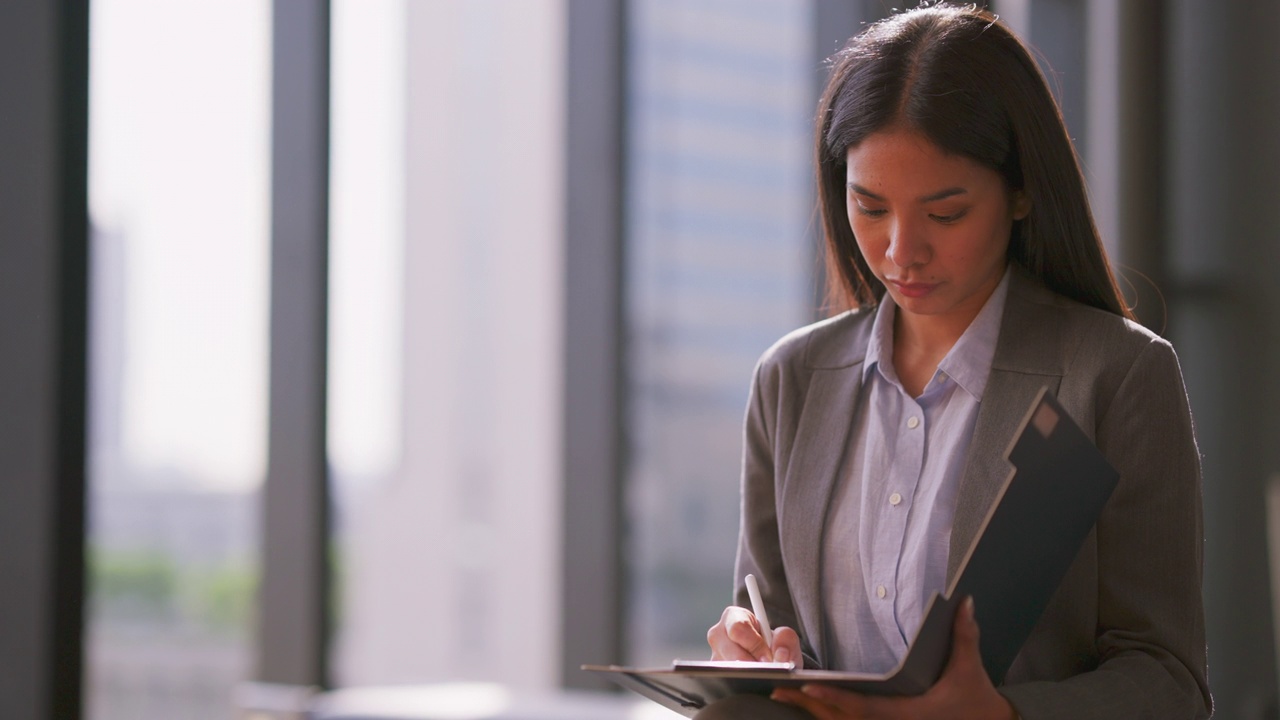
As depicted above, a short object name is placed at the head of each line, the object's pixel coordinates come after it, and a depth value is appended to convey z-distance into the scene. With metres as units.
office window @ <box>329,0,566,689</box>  3.65
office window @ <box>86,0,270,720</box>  3.25
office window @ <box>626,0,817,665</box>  3.67
